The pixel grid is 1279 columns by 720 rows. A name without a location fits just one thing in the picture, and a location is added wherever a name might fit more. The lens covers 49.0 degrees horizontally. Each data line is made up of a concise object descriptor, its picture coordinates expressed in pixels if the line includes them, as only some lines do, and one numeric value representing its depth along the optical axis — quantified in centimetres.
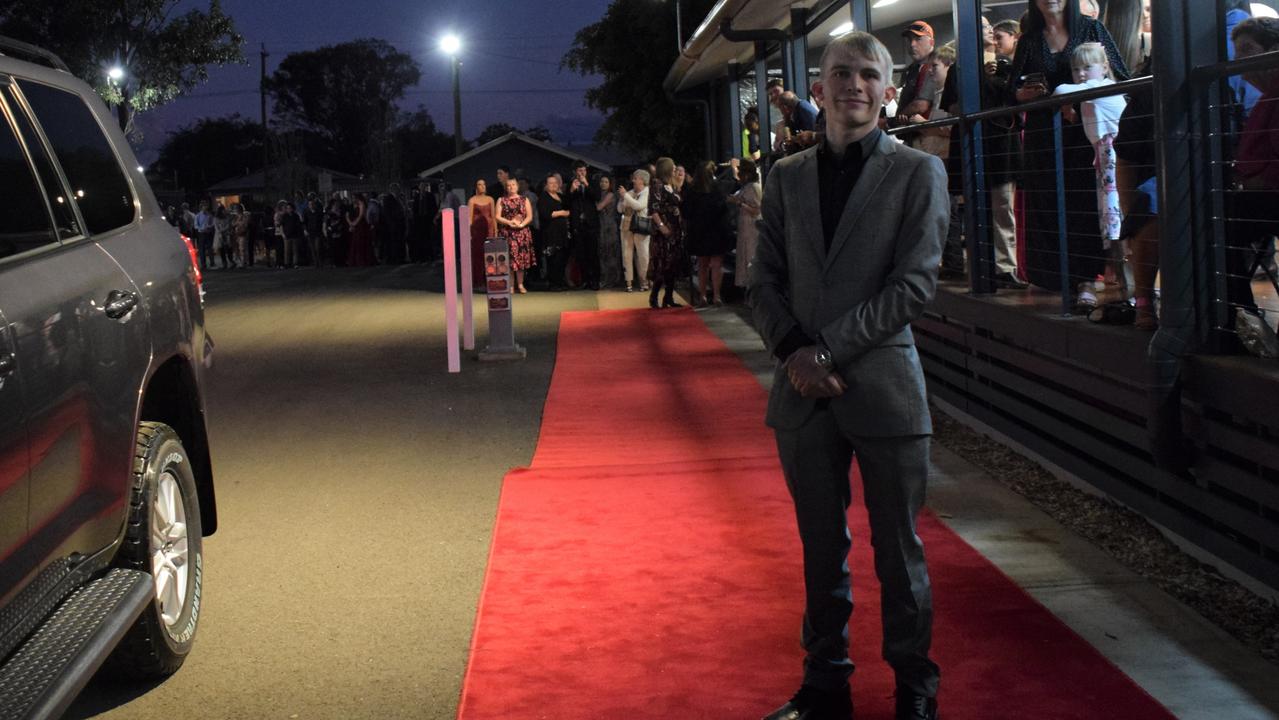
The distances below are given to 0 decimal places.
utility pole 5968
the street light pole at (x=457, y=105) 4112
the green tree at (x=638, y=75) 3712
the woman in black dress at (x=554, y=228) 2220
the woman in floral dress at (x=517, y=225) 2147
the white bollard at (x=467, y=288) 1257
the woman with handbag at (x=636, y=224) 1989
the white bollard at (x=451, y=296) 1195
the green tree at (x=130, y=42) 3133
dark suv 341
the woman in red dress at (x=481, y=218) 2206
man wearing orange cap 1027
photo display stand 1273
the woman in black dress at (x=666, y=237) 1745
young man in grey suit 372
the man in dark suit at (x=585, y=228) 2220
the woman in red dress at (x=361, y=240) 3206
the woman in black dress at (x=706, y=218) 1650
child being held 707
